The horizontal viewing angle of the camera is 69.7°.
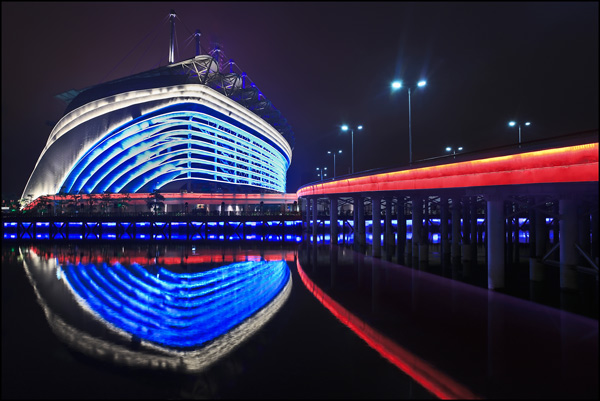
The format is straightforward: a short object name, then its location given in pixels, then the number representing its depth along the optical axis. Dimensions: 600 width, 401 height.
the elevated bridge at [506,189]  16.44
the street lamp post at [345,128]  43.56
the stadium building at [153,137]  96.00
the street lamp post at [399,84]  26.33
